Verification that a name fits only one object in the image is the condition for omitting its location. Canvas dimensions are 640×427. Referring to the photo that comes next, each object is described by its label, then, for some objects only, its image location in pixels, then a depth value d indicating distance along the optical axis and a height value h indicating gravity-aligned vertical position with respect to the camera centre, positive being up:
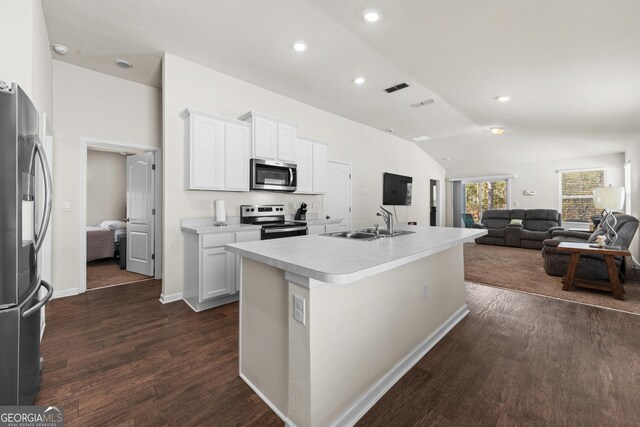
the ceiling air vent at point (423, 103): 4.57 +1.88
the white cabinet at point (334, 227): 4.29 -0.23
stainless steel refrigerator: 1.20 -0.18
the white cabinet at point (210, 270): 2.86 -0.61
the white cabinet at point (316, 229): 3.92 -0.23
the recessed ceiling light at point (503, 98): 4.13 +1.76
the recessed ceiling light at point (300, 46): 2.93 +1.81
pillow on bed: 5.34 -0.24
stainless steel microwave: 3.62 +0.52
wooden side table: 3.24 -0.68
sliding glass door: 8.70 +0.58
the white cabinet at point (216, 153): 3.17 +0.73
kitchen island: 1.27 -0.60
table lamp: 3.62 +0.17
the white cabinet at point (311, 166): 4.30 +0.77
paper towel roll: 3.40 +0.02
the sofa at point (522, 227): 6.86 -0.37
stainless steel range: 3.40 -0.11
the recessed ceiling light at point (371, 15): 2.39 +1.75
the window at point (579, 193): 7.07 +0.54
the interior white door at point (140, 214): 4.09 -0.02
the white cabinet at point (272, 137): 3.62 +1.05
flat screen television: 6.49 +0.58
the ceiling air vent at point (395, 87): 3.98 +1.85
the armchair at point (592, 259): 3.63 -0.64
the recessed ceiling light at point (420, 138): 7.00 +1.93
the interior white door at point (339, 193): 5.16 +0.39
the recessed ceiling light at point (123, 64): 3.27 +1.80
